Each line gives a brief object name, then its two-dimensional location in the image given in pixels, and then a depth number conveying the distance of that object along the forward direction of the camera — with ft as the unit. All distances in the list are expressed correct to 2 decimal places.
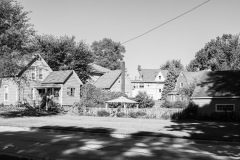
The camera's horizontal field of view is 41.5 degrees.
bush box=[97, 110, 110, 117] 120.67
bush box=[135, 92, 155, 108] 151.12
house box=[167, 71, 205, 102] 250.57
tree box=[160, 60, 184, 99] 267.57
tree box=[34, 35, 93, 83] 202.90
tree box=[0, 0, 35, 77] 93.66
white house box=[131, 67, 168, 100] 317.01
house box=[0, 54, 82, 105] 156.25
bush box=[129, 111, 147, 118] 112.68
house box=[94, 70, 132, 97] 204.03
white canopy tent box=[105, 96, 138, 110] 124.36
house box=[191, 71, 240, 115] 104.32
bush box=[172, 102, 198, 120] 105.18
